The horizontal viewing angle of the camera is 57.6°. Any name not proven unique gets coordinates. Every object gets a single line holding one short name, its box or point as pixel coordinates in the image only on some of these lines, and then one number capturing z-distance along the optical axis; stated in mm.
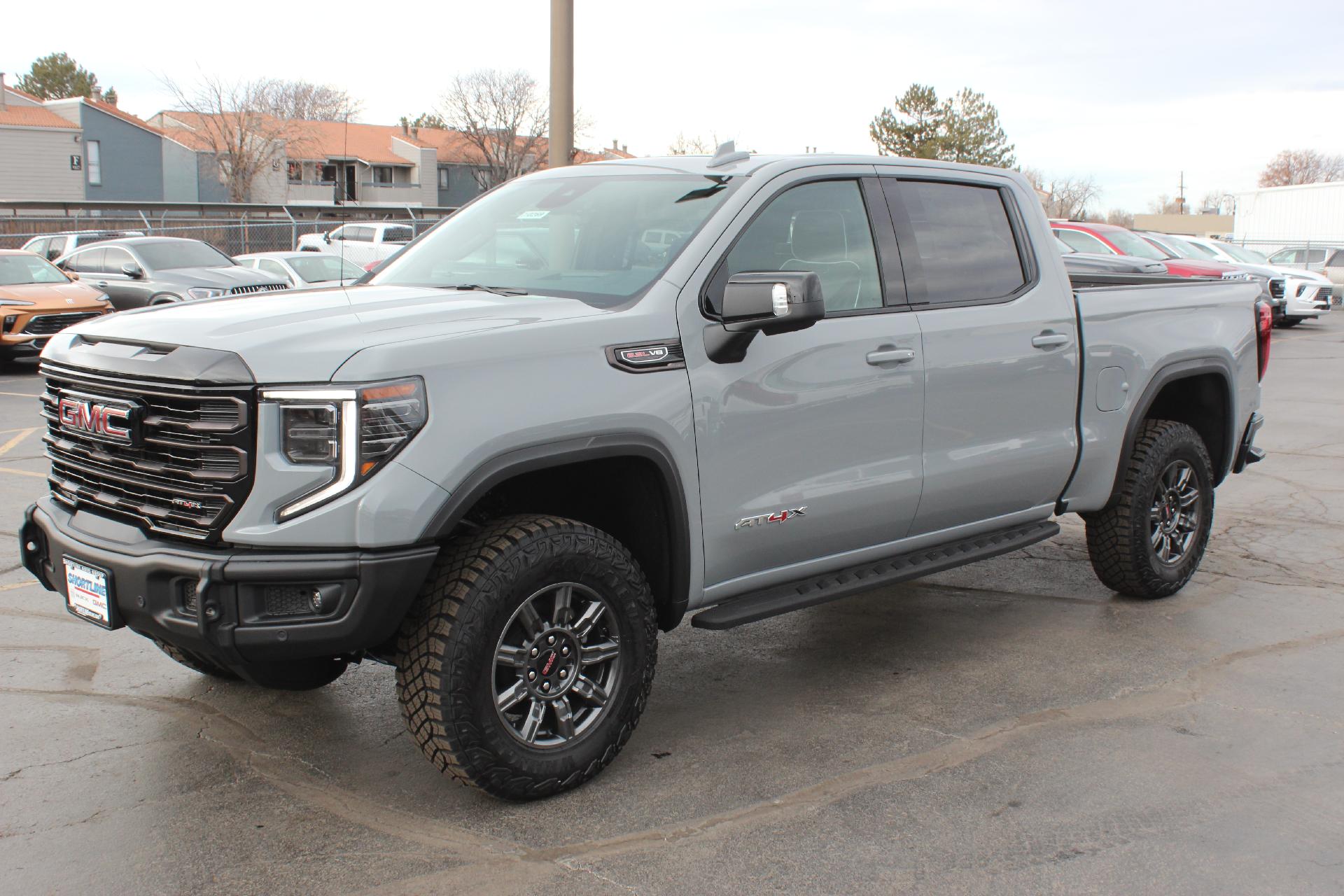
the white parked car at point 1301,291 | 24031
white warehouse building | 43188
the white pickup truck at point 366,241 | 29109
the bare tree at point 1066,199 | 98000
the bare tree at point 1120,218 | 111875
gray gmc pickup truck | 3332
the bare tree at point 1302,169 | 102688
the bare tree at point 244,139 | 60875
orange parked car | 15391
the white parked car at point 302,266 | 20516
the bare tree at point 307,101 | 64125
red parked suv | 18969
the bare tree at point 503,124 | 73188
